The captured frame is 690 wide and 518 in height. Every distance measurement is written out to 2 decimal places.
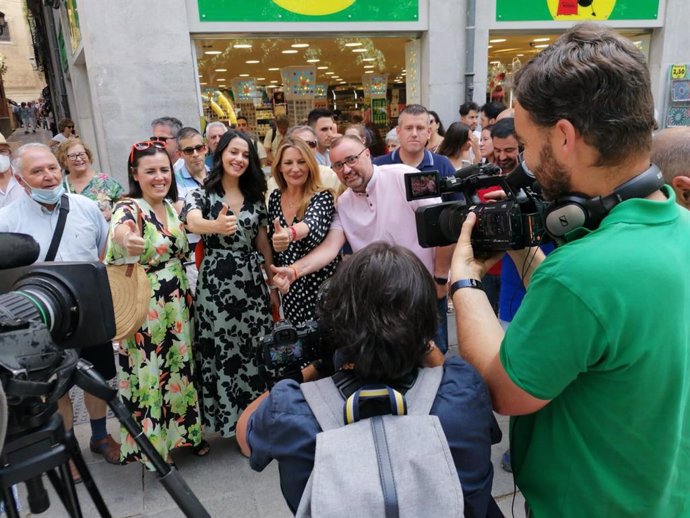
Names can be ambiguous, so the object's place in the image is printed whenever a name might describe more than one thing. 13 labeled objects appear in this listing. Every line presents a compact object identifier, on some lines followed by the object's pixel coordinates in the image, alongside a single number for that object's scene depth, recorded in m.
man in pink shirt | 2.82
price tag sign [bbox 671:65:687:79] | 8.18
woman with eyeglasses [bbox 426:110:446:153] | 5.93
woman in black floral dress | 3.07
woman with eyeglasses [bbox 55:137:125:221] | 4.61
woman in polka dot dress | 3.02
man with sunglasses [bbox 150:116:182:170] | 5.44
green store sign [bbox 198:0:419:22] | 6.33
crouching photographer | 1.08
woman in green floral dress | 2.84
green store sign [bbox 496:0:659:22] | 7.51
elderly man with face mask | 2.83
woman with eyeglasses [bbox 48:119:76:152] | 9.08
